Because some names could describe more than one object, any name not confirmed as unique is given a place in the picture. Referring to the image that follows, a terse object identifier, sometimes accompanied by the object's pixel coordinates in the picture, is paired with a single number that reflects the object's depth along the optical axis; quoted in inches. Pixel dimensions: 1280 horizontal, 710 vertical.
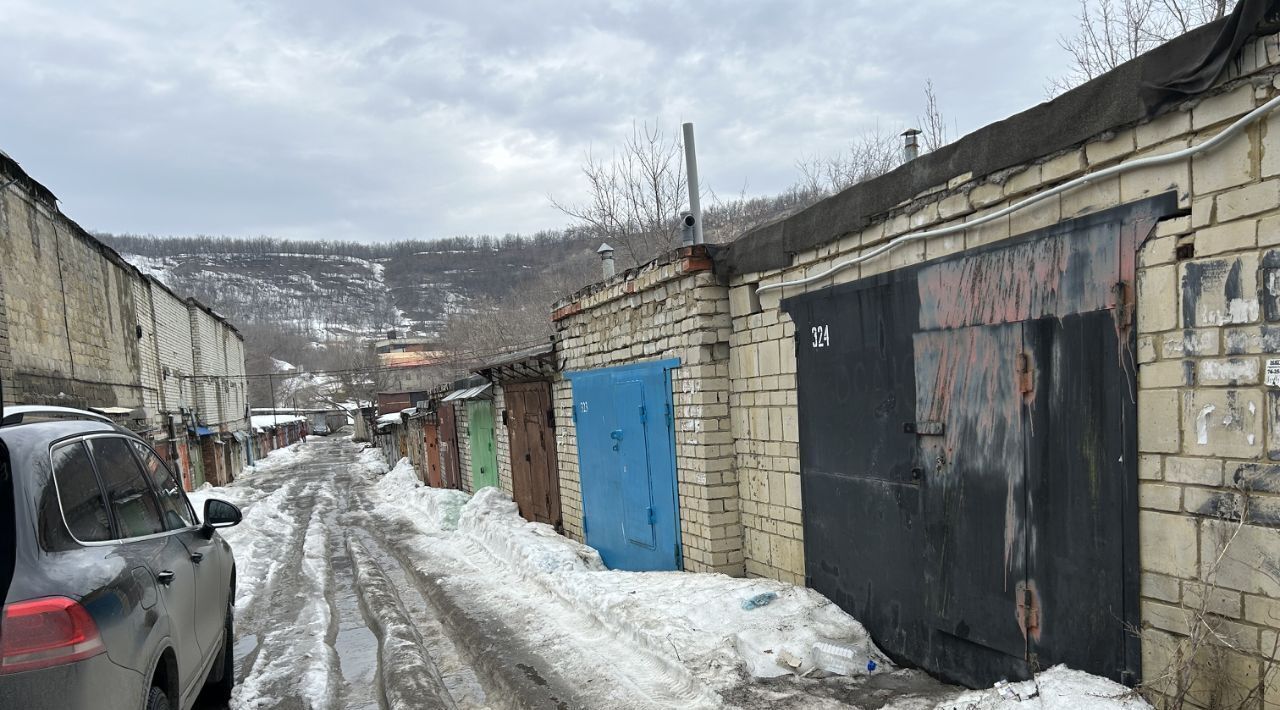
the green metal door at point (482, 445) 536.1
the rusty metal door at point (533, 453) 398.9
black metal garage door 121.0
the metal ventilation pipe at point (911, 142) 219.8
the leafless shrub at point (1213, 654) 102.5
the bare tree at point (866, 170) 585.3
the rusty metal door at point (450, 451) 671.1
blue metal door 269.1
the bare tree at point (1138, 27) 341.7
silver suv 91.0
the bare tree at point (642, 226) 615.6
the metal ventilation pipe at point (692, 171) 291.0
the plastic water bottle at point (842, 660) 172.6
